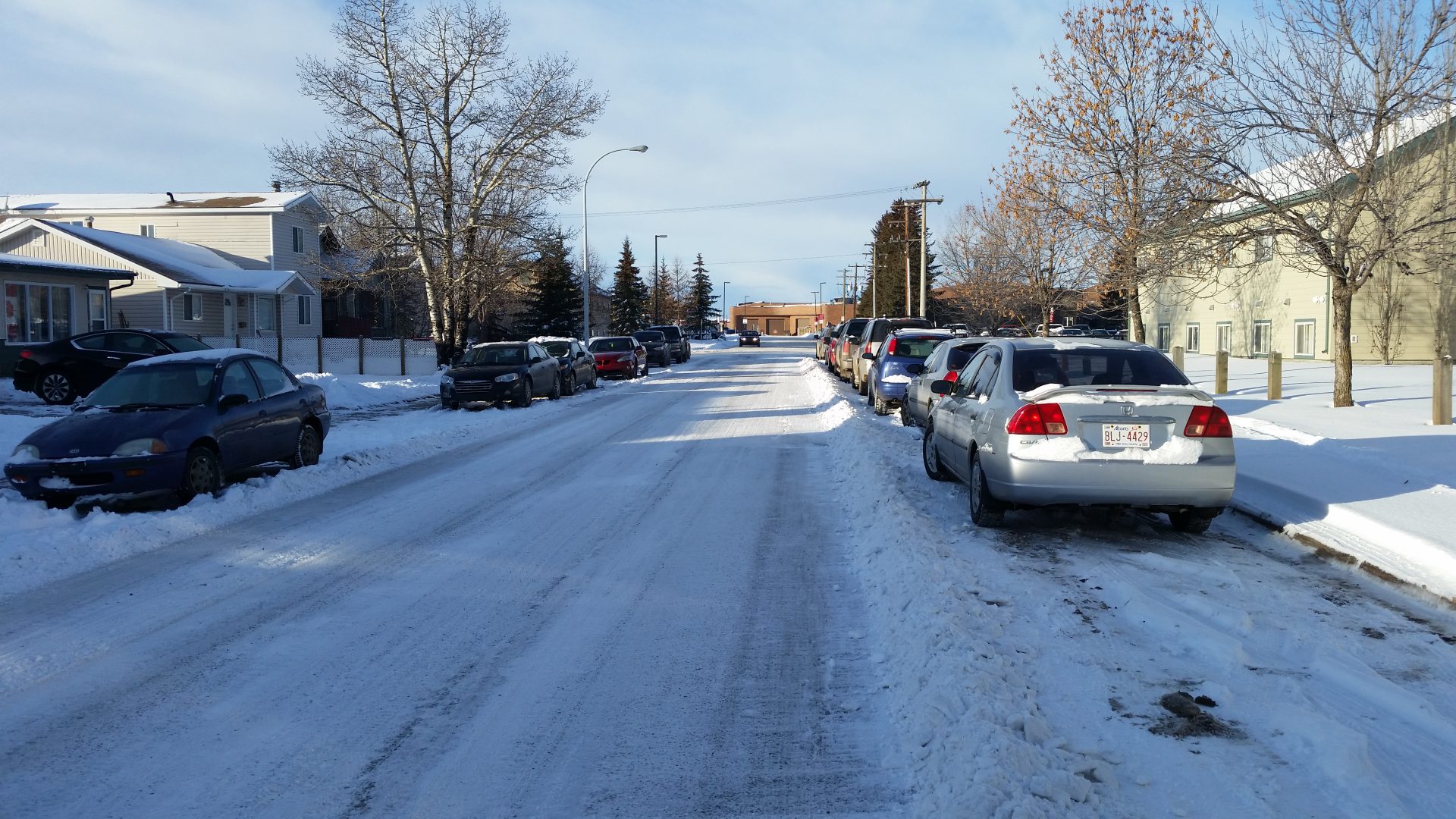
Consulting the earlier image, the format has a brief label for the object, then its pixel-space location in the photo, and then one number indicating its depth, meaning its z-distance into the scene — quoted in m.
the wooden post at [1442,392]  13.84
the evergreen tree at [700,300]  124.19
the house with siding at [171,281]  35.06
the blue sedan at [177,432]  9.25
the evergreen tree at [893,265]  78.12
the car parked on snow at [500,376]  21.09
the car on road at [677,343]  47.84
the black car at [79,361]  21.33
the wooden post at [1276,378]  19.47
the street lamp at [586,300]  36.75
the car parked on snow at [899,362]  18.62
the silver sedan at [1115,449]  7.74
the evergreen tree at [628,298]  80.62
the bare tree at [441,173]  33.50
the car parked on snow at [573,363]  25.44
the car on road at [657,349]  42.00
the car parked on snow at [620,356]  32.88
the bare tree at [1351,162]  14.87
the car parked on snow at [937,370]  14.66
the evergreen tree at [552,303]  60.38
